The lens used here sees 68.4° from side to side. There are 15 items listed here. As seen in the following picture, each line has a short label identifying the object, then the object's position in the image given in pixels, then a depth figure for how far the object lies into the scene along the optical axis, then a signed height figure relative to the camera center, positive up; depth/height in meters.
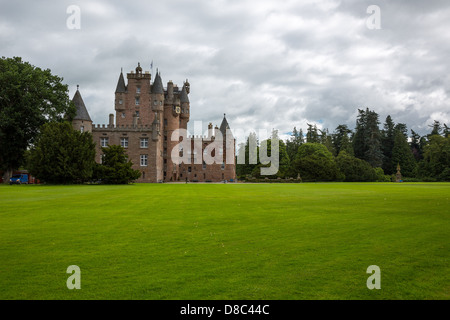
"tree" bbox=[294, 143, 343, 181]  70.06 -0.49
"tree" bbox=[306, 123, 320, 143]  106.12 +10.57
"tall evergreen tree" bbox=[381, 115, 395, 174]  93.50 +7.80
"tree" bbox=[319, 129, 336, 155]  95.19 +6.82
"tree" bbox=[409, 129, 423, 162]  98.99 +6.21
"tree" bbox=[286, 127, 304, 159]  102.94 +7.85
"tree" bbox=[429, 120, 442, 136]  97.84 +11.45
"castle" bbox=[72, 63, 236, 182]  59.28 +6.57
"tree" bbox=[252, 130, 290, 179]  82.12 +3.80
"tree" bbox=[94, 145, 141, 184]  44.88 -0.06
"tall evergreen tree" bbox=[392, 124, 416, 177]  86.88 +2.70
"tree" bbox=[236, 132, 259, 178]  87.07 +2.93
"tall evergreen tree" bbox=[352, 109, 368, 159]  95.88 +8.25
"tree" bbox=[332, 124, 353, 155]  100.62 +9.76
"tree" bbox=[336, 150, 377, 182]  74.19 -0.58
